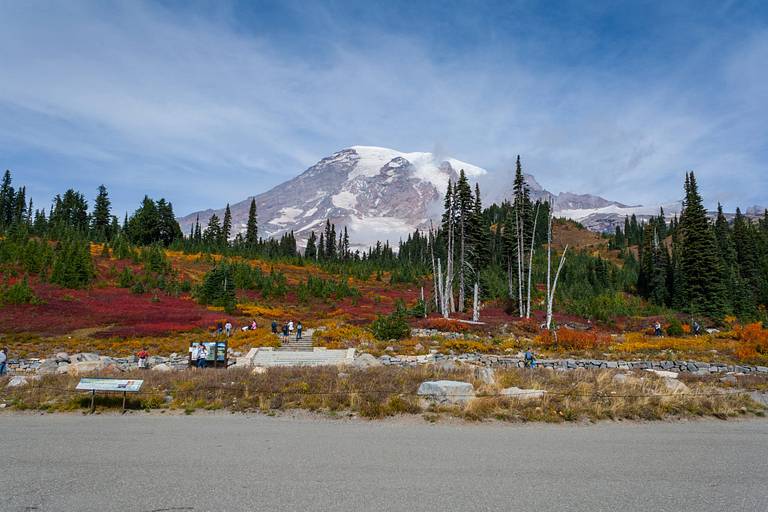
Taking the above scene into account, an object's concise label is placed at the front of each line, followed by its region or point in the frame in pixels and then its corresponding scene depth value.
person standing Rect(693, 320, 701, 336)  38.71
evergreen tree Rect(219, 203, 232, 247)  113.91
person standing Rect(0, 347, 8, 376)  20.09
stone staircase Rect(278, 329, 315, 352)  31.31
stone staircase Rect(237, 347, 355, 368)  26.17
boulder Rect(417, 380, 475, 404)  12.45
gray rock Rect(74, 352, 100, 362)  26.49
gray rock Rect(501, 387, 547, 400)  12.52
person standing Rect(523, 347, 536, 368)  22.42
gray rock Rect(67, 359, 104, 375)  18.65
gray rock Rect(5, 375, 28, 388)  14.98
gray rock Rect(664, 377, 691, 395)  13.40
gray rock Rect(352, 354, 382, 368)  21.16
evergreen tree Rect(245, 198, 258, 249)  120.81
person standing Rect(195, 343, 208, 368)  22.75
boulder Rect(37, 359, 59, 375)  21.23
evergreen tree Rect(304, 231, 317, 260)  146.50
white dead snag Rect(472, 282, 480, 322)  41.00
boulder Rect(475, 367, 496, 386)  14.59
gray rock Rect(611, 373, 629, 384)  15.04
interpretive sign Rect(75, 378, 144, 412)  11.84
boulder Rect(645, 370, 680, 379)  16.32
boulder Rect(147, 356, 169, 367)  26.10
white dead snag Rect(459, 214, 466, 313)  47.02
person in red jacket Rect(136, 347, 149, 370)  23.48
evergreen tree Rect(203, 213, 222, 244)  111.74
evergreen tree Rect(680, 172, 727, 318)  49.41
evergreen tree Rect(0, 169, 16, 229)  116.62
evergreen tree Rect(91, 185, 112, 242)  104.94
